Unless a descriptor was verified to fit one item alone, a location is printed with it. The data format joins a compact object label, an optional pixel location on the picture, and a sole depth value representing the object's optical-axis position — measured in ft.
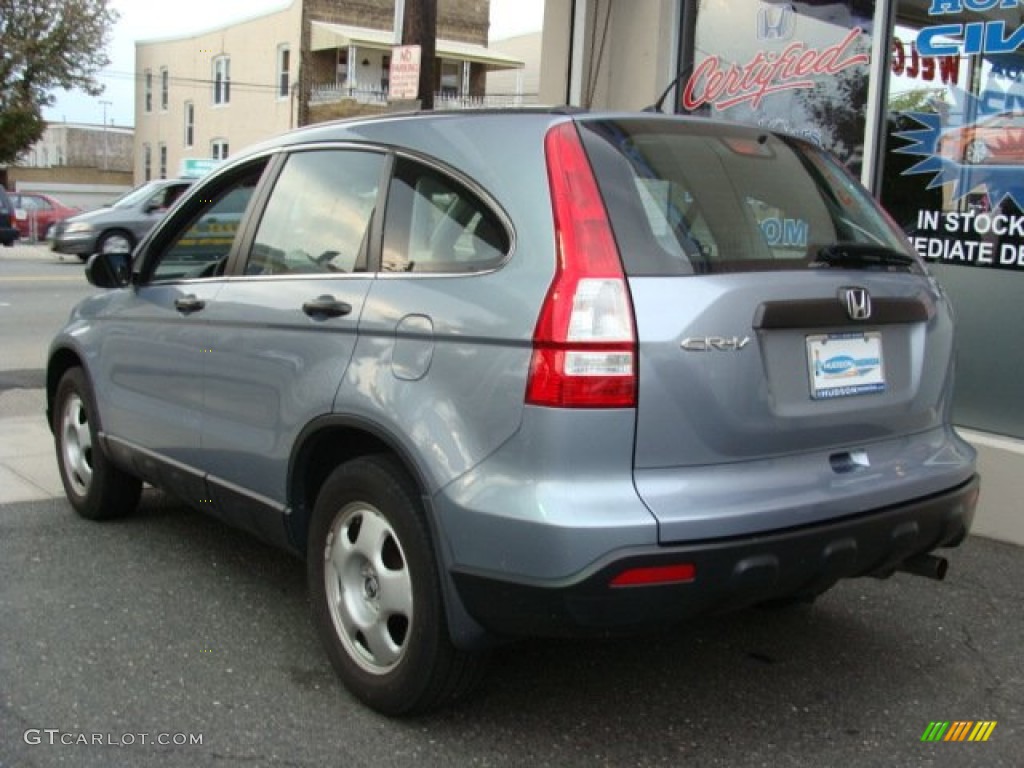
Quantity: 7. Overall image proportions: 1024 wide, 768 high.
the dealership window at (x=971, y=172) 18.85
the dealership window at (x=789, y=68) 21.94
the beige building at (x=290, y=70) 119.24
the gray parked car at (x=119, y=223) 69.56
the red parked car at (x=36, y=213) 98.48
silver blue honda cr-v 9.05
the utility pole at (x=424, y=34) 28.04
